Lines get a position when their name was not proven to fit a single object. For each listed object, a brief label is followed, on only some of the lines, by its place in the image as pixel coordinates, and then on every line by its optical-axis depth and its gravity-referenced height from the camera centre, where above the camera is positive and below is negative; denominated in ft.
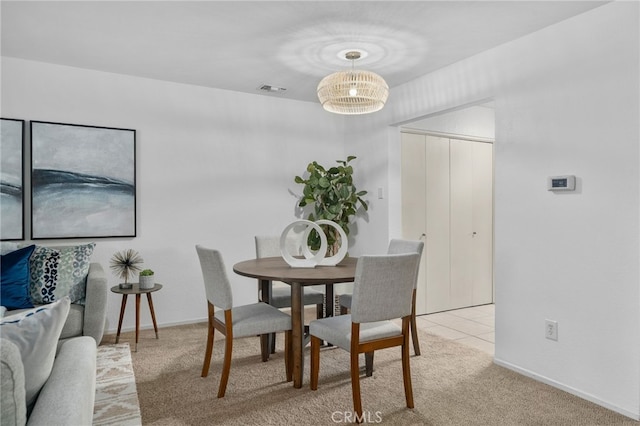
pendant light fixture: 9.84 +2.90
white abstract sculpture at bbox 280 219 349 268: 9.90 -0.98
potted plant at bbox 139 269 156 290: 11.76 -1.84
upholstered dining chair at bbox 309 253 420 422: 7.64 -1.84
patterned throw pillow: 9.94 -1.47
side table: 11.48 -2.15
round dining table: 8.55 -1.31
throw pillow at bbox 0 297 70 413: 3.65 -1.09
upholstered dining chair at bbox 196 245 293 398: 8.55 -2.21
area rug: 7.73 -3.69
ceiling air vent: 14.38 +4.32
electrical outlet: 9.29 -2.54
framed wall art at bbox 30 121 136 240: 11.94 +0.93
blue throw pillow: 9.35 -1.53
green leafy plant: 15.16 +0.60
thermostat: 8.87 +0.68
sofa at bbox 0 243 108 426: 3.14 -1.50
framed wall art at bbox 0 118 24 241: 11.47 +0.91
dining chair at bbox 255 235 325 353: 11.49 -2.22
